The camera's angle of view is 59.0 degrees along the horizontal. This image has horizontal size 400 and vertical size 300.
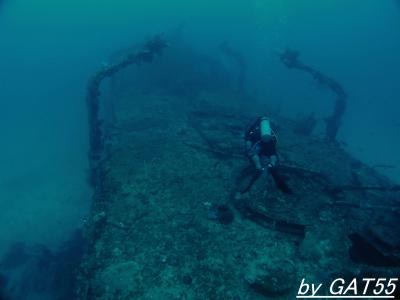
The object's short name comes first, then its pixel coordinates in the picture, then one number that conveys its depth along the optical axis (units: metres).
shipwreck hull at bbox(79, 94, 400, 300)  5.32
